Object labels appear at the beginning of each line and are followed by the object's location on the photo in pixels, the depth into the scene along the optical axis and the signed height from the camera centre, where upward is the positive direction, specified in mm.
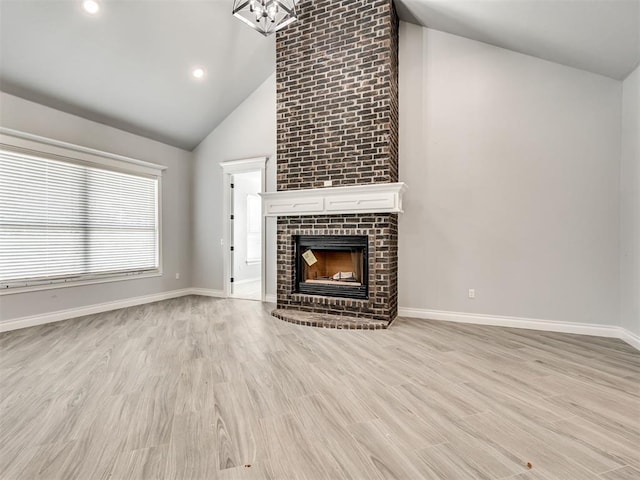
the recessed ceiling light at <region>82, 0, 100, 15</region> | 3211 +2477
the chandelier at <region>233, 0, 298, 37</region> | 2945 +2254
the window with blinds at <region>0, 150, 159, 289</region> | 3650 +273
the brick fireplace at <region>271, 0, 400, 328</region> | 3816 +1362
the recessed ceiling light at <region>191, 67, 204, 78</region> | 4520 +2500
